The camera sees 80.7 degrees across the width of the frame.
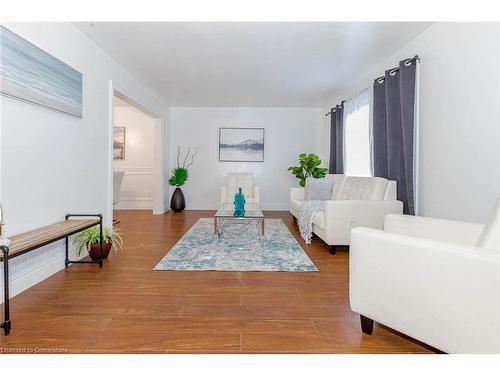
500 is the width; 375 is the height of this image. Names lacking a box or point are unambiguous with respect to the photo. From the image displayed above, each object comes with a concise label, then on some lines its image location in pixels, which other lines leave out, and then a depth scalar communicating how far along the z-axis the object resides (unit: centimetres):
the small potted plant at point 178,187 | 668
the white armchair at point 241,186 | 586
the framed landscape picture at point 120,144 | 732
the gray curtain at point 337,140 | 544
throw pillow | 500
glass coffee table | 373
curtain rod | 314
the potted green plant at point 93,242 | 301
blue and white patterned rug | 290
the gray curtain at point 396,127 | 324
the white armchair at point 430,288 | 121
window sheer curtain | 461
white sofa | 336
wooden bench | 170
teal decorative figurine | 411
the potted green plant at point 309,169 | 610
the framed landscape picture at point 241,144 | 703
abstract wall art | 212
